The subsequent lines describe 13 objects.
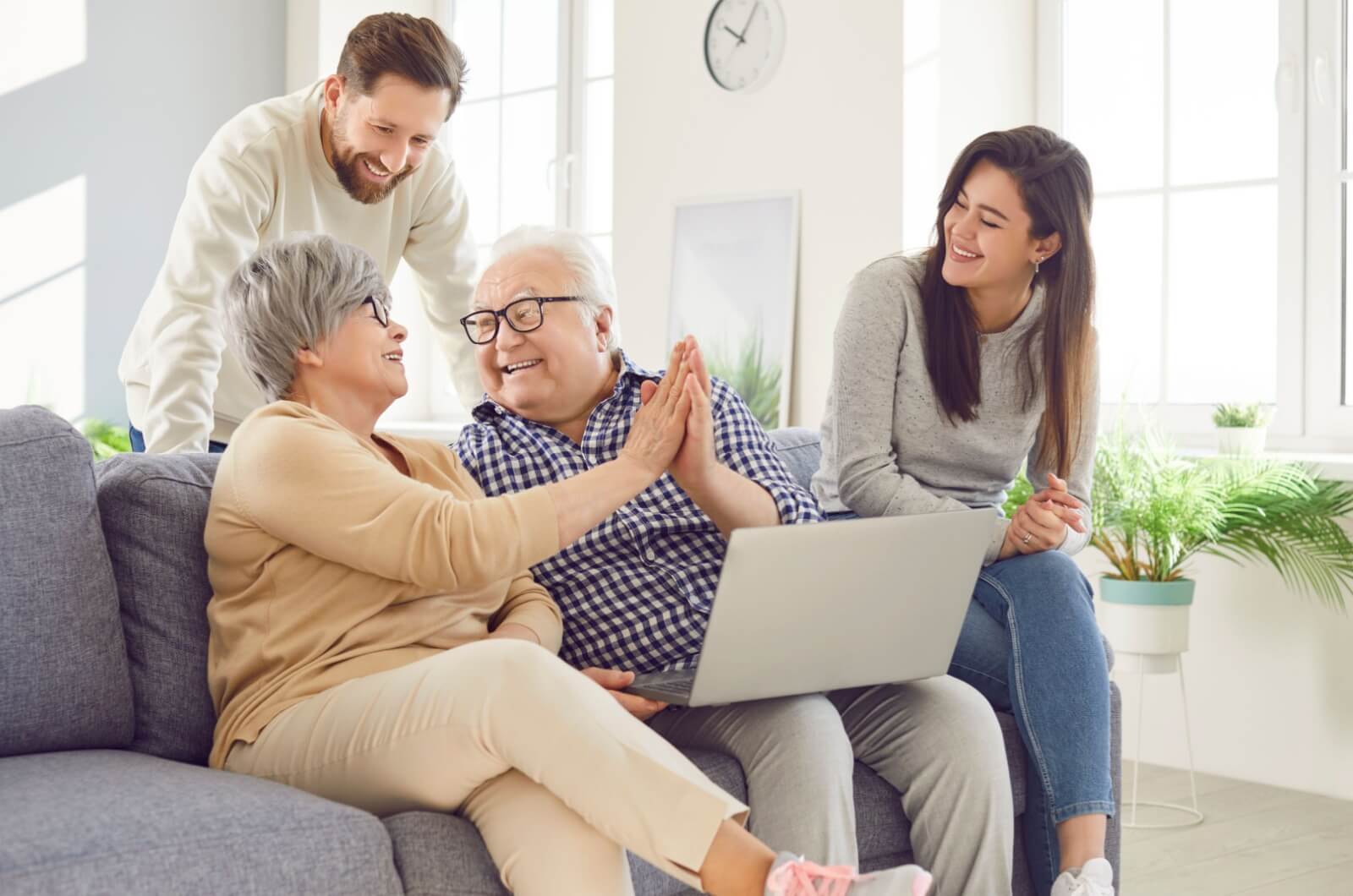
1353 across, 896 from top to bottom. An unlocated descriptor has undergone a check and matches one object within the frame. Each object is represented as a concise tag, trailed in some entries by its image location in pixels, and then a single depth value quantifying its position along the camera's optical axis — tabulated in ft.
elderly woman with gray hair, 4.96
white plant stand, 10.83
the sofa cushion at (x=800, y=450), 8.90
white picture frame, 14.12
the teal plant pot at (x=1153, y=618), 10.80
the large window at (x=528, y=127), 17.49
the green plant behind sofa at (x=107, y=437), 16.62
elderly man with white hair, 6.10
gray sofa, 4.62
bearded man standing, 7.86
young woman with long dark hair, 7.63
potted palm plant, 10.80
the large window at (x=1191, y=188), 12.12
